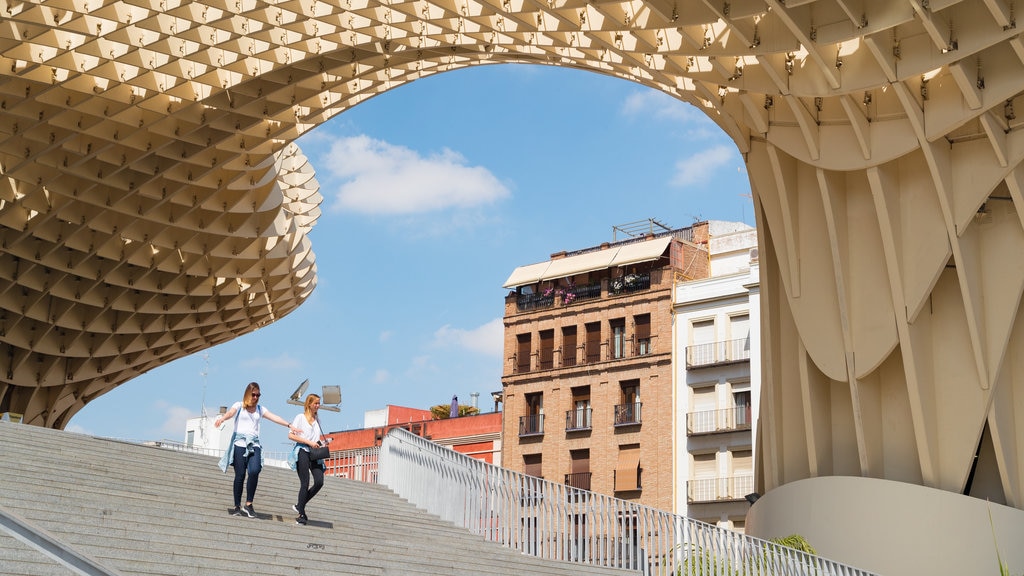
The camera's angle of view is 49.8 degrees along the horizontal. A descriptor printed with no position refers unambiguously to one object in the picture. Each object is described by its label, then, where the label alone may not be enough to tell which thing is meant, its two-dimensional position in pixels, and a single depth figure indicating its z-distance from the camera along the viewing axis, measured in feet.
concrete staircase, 37.11
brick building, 167.02
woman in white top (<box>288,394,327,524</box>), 48.80
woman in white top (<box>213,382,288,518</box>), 47.21
